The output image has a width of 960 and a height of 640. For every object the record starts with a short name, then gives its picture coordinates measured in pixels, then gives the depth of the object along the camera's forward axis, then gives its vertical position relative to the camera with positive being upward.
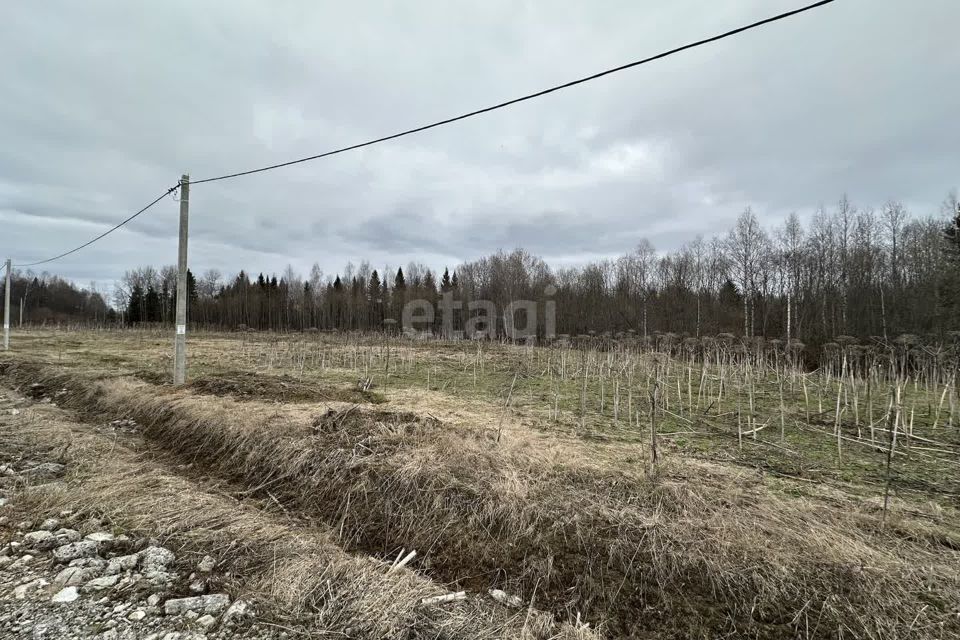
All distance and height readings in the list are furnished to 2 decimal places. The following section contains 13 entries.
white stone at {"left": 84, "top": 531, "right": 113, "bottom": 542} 2.68 -1.43
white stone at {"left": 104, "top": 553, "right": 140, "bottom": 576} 2.38 -1.44
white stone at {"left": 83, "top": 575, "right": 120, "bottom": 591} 2.23 -1.45
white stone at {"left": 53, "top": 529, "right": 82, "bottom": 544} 2.67 -1.42
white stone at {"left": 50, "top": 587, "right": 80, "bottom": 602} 2.12 -1.44
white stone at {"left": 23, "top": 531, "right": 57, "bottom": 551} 2.59 -1.42
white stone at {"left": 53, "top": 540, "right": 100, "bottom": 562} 2.47 -1.42
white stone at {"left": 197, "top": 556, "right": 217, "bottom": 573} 2.45 -1.47
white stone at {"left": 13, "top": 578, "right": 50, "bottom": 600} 2.13 -1.43
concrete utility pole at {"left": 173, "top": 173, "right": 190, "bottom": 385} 7.82 +0.48
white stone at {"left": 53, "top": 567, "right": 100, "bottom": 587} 2.25 -1.43
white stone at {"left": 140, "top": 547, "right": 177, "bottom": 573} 2.45 -1.46
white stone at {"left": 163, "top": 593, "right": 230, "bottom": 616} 2.10 -1.47
